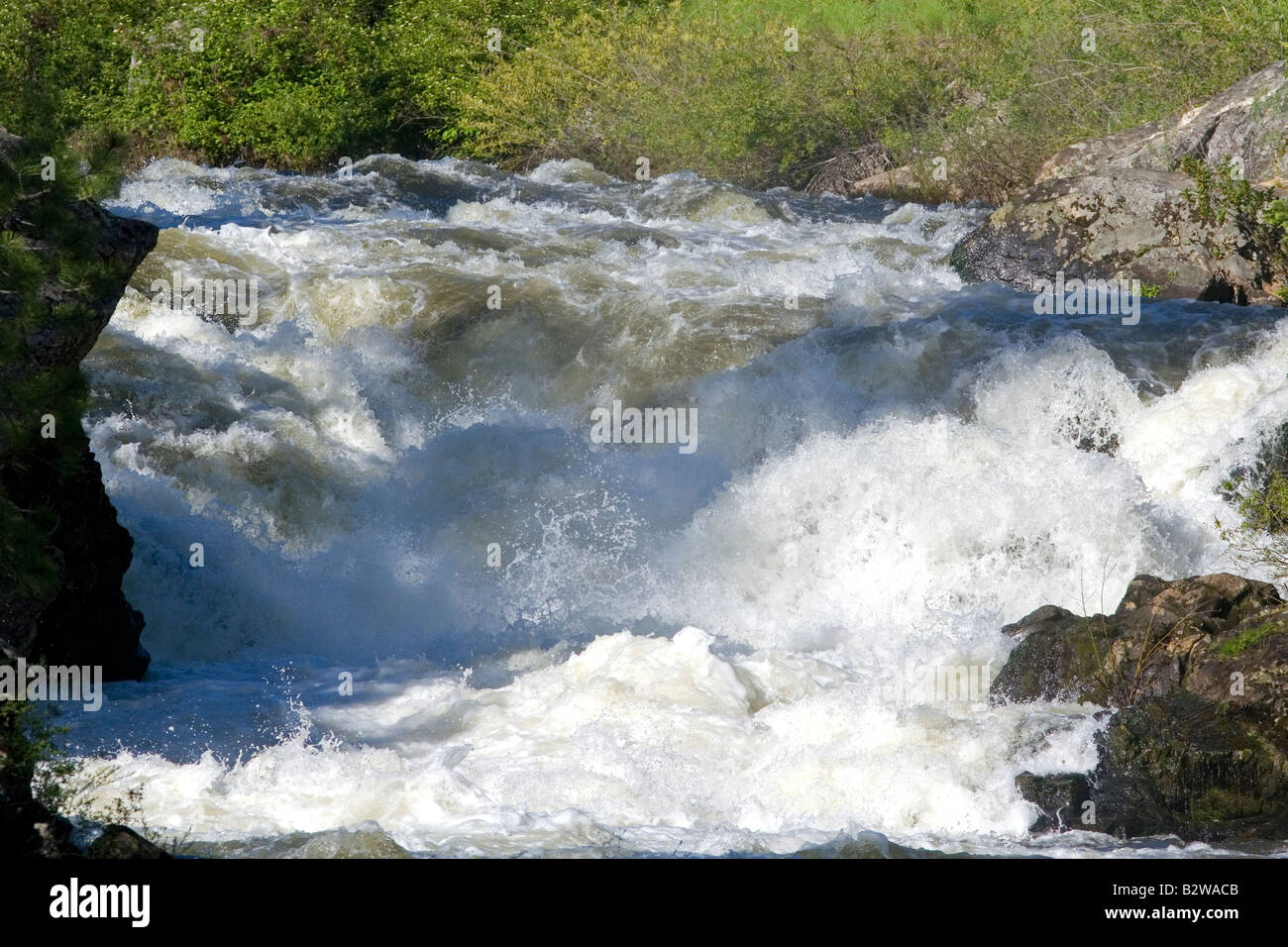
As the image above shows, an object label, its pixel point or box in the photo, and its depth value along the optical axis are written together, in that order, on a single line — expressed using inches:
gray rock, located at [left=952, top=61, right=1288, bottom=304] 1029.2
